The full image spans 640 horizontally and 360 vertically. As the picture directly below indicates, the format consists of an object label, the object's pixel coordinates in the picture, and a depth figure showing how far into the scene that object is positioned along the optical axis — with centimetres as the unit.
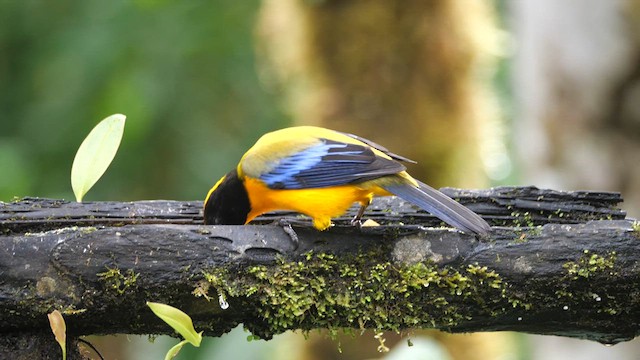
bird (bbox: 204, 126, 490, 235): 663
